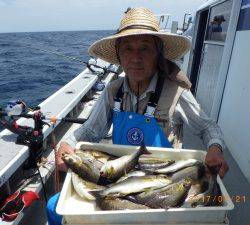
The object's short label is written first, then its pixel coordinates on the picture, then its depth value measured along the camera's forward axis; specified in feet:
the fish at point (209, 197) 5.57
